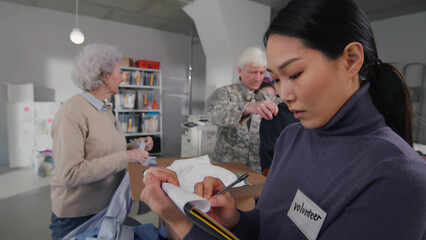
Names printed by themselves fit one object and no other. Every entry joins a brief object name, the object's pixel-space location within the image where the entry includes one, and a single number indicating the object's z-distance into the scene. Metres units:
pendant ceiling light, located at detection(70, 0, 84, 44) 3.22
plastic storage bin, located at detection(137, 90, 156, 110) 5.19
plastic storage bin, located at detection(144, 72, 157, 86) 5.27
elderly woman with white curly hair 1.29
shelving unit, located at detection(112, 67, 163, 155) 5.00
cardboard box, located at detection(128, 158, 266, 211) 1.03
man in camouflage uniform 1.84
